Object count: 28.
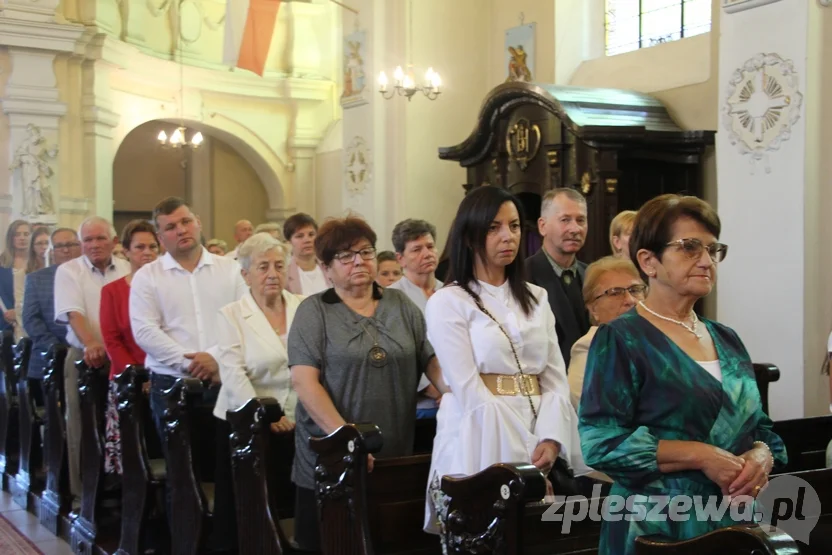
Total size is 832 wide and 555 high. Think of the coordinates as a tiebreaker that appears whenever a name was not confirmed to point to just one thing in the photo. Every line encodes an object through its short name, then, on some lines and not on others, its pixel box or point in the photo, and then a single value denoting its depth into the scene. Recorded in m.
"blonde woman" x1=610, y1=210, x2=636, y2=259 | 4.89
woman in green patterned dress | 2.24
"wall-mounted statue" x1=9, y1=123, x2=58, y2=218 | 12.26
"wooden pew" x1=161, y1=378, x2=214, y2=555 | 4.46
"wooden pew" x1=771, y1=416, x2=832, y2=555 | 3.89
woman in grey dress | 3.65
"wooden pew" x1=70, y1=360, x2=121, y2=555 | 5.61
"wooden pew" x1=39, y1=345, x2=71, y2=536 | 6.25
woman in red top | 5.62
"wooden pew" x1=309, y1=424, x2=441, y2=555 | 3.23
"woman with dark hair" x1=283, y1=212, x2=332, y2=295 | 6.48
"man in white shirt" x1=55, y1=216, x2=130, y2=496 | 6.32
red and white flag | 11.49
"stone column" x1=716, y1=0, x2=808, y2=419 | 6.27
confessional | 7.96
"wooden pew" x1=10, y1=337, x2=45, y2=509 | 7.02
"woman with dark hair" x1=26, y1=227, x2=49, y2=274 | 7.90
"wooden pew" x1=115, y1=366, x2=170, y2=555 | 5.00
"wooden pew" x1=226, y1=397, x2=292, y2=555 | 3.85
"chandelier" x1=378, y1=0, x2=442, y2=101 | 10.01
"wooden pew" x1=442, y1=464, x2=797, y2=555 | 2.43
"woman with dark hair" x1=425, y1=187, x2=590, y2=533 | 3.17
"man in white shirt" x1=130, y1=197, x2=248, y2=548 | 5.19
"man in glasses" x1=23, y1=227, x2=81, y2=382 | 6.91
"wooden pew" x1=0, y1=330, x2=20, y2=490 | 7.58
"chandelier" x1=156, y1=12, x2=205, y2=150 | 13.36
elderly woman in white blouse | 4.40
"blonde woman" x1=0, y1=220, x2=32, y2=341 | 8.61
